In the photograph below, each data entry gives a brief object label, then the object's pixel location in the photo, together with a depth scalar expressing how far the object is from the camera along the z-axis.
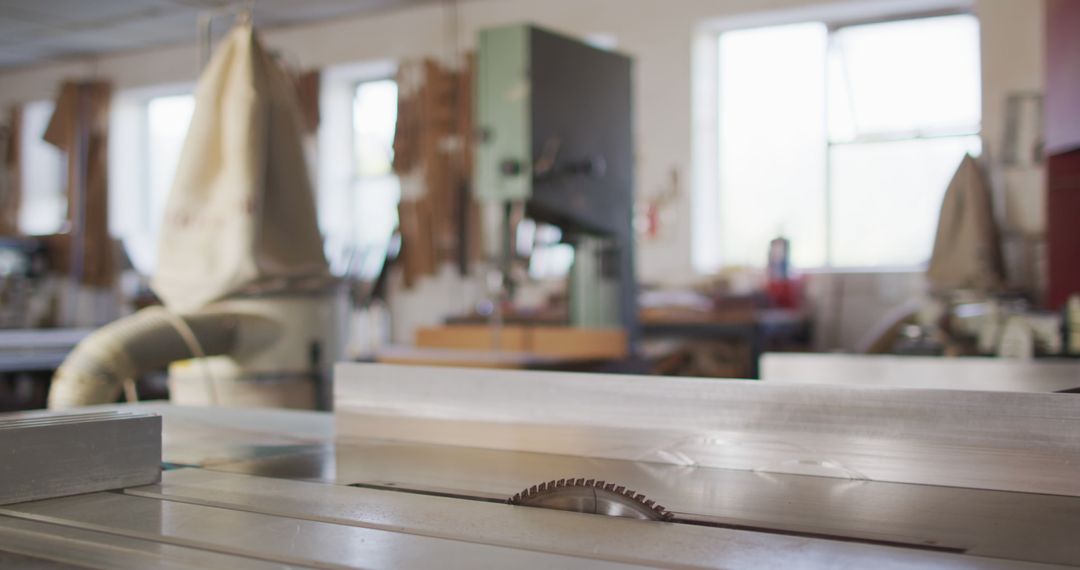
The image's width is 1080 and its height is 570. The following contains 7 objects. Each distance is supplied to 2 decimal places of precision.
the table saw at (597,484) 0.62
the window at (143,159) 8.09
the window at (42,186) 8.45
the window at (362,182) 7.16
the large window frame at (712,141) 5.65
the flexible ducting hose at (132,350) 1.86
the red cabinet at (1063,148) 2.82
